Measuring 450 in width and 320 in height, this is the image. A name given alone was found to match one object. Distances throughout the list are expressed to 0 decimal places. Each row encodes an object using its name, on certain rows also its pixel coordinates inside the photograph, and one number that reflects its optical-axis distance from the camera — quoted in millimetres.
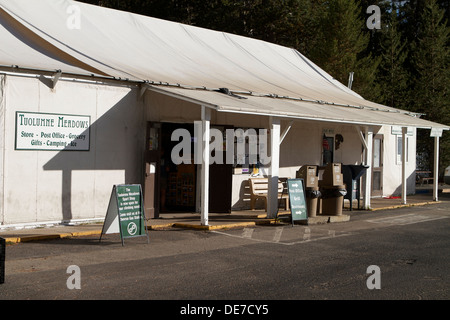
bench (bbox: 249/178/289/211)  15922
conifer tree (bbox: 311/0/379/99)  31625
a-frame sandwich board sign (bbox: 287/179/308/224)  13133
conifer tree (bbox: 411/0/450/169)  31562
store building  11539
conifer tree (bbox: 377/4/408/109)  33938
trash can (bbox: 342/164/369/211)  16094
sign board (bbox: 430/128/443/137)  19109
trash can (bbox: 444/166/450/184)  24797
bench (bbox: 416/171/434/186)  28656
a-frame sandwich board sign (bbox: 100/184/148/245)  10109
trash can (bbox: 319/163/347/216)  14469
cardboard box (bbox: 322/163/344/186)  14555
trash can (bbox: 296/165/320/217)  13867
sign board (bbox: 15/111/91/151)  11414
